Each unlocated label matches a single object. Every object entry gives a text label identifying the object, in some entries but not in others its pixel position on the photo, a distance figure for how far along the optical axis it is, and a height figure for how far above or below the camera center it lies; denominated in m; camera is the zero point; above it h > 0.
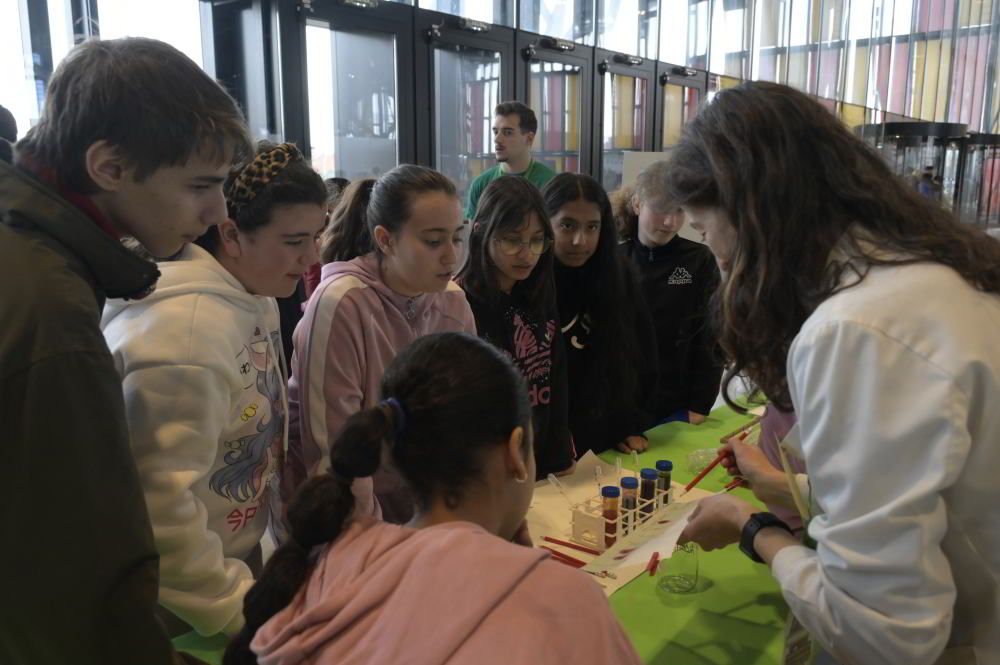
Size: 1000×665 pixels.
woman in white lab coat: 0.75 -0.20
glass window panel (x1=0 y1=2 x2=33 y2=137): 2.65 +0.36
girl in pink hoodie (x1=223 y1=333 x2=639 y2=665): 0.69 -0.38
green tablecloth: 1.08 -0.68
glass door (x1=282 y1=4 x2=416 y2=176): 3.52 +0.39
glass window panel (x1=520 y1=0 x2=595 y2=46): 4.82 +1.00
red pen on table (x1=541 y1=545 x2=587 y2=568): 1.29 -0.66
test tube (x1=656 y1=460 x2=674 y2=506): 1.49 -0.61
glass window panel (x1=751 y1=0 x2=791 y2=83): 7.04 +1.24
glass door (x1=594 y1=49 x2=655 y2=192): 5.39 +0.46
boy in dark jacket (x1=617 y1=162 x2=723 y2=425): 2.31 -0.40
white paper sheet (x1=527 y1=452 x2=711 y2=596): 1.26 -0.65
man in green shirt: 3.80 +0.15
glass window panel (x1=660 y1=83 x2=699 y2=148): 6.01 +0.53
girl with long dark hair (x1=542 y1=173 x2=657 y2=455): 2.06 -0.39
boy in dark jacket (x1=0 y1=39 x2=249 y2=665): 0.72 -0.16
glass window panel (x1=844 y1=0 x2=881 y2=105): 8.36 +1.34
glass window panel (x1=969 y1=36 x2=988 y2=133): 9.86 +0.94
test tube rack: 1.34 -0.63
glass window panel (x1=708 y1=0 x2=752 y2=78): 6.54 +1.16
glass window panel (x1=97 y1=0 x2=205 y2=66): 2.90 +0.60
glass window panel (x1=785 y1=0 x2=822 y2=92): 7.51 +1.28
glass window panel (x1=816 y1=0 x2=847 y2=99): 7.99 +1.29
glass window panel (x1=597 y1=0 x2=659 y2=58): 5.40 +1.05
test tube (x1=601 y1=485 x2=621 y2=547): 1.34 -0.60
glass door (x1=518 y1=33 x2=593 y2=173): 4.84 +0.47
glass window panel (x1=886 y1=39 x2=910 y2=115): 9.06 +1.15
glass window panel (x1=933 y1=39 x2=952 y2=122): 9.48 +1.11
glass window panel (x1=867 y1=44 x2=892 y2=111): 8.84 +1.10
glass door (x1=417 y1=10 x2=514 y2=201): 4.08 +0.47
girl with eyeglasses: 1.80 -0.30
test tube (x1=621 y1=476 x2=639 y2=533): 1.38 -0.60
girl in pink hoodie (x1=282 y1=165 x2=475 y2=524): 1.46 -0.29
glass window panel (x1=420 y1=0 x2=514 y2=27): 4.24 +0.94
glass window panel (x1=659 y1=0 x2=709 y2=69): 5.97 +1.11
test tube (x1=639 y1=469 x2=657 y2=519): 1.48 -0.61
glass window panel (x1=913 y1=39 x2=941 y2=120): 9.33 +1.14
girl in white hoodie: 0.97 -0.29
